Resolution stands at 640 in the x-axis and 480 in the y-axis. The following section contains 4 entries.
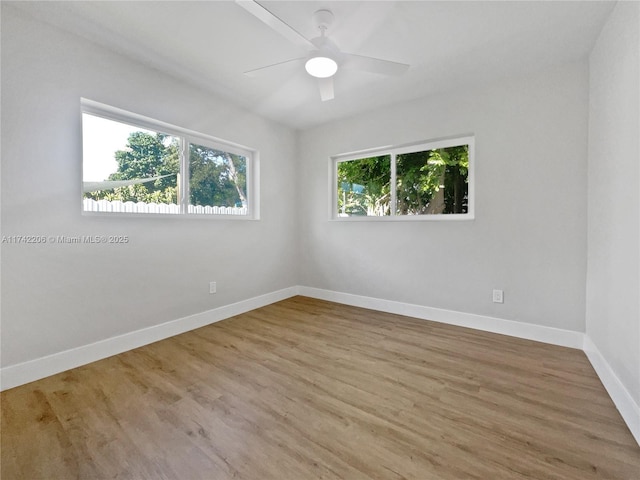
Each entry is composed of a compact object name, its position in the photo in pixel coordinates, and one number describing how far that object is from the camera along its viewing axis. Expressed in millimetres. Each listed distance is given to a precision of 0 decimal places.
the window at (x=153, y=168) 2271
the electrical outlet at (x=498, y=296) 2710
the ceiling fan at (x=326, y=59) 1793
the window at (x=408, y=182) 2975
